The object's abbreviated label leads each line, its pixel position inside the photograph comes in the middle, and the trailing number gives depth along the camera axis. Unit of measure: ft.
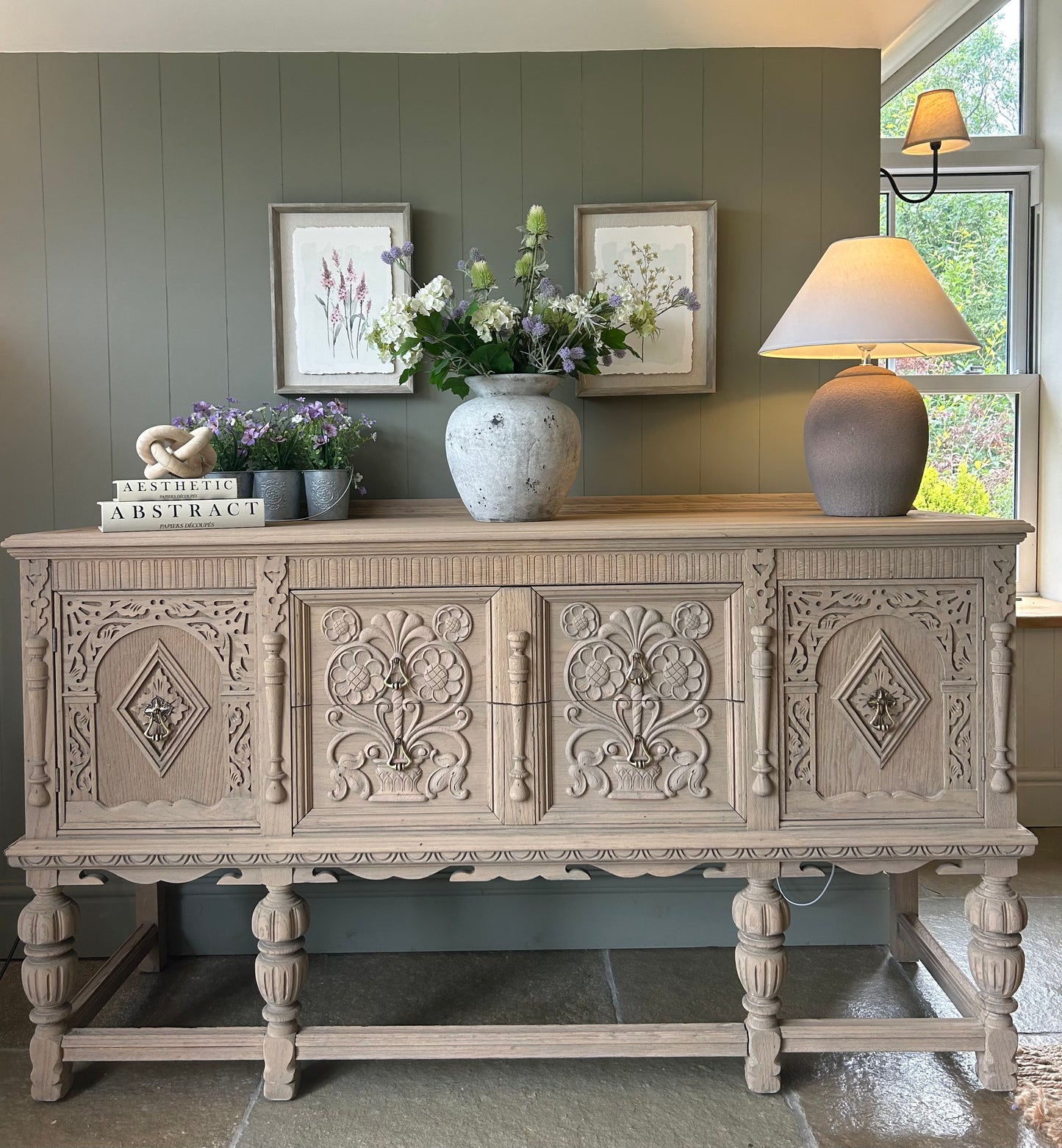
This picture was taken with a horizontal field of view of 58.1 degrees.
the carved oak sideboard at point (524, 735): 6.12
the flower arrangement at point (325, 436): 7.53
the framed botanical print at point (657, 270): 7.89
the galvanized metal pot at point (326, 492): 7.45
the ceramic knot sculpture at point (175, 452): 6.52
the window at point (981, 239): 11.05
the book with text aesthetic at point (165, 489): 6.34
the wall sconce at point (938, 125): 8.77
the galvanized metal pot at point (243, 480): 7.46
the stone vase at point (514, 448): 6.47
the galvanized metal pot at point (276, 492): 7.40
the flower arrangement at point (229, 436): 7.52
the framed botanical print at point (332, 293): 7.86
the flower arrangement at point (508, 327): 6.54
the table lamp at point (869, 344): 6.48
